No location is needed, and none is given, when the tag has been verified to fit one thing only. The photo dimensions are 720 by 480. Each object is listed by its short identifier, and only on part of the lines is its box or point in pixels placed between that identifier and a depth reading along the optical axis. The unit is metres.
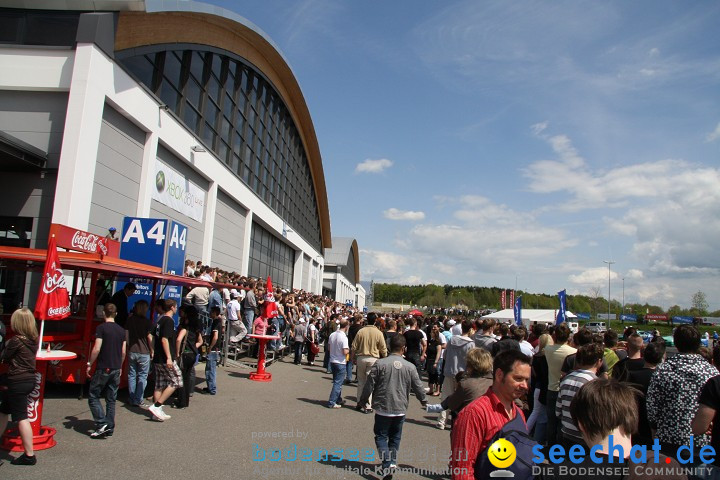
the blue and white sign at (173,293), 12.38
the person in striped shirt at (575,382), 4.18
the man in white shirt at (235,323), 13.56
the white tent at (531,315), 30.30
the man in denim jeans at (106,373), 6.29
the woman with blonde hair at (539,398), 7.03
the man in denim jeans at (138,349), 7.72
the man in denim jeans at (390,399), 5.51
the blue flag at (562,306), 18.72
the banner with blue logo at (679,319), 72.12
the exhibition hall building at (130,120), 11.58
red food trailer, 7.29
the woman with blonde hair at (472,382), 4.88
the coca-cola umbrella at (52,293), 5.81
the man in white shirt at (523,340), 8.55
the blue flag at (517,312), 21.01
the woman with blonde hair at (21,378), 5.14
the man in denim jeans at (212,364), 9.43
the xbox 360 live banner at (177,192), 15.59
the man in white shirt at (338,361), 9.64
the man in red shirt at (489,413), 2.77
